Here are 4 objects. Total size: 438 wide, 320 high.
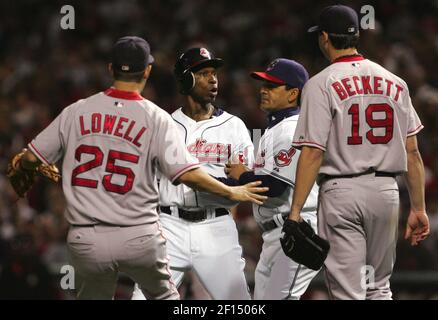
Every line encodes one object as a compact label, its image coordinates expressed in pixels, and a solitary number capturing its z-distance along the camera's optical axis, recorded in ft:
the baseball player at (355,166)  31.48
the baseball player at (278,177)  34.99
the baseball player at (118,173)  30.89
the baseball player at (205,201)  36.04
